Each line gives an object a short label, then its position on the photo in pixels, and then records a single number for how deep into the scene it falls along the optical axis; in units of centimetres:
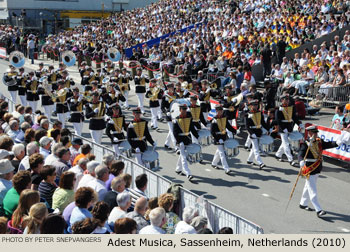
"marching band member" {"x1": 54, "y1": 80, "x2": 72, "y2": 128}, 1638
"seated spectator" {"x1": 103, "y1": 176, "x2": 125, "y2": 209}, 689
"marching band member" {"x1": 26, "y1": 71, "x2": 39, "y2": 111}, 1878
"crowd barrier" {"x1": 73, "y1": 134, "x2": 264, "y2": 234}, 641
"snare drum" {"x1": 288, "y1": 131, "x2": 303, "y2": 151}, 1264
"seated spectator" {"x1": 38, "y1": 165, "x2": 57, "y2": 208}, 716
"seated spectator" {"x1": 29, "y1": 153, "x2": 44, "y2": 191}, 771
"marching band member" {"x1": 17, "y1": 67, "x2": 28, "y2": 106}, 1995
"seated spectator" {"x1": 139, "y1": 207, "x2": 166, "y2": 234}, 584
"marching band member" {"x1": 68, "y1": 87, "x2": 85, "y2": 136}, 1503
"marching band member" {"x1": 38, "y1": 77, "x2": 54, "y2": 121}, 1767
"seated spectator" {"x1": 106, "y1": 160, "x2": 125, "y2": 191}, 793
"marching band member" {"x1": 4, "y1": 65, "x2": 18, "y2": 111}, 2042
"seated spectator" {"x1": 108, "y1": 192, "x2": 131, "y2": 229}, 633
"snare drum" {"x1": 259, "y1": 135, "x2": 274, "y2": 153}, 1241
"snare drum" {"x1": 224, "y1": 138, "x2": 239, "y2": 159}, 1191
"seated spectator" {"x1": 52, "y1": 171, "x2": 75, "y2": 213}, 674
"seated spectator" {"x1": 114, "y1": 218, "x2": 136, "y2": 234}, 539
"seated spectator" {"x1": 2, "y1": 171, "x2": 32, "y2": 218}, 667
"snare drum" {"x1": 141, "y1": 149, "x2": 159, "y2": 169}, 1084
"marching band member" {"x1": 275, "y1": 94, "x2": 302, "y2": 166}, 1287
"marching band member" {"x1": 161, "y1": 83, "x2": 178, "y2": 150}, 1558
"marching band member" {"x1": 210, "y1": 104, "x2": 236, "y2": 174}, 1204
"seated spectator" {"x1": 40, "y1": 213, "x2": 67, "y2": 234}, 521
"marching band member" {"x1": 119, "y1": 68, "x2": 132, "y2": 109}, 1948
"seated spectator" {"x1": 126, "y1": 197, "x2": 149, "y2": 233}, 623
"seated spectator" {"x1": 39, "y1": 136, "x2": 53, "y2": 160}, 925
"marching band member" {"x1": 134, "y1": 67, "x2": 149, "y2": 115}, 1911
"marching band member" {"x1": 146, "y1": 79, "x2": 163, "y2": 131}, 1689
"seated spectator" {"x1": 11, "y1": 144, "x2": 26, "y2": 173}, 885
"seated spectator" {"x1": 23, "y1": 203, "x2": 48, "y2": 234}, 544
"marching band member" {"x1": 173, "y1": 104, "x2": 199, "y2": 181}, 1179
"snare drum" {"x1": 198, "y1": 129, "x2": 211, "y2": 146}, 1242
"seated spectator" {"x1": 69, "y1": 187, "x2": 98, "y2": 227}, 609
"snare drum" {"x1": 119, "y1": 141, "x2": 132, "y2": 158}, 1140
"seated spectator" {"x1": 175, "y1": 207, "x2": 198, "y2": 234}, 585
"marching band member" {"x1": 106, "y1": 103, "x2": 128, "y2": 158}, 1223
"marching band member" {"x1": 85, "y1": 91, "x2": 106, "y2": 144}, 1365
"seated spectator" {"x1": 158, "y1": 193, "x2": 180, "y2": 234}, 642
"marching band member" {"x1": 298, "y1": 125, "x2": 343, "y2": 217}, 965
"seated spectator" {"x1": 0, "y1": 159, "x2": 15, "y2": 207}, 731
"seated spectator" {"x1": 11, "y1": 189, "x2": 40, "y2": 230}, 592
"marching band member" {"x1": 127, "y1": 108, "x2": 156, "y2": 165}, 1126
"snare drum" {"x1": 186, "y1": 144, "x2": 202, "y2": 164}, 1152
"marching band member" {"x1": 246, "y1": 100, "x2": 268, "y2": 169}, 1266
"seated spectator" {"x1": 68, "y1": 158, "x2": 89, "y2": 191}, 812
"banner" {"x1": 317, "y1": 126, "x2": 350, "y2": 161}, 1256
